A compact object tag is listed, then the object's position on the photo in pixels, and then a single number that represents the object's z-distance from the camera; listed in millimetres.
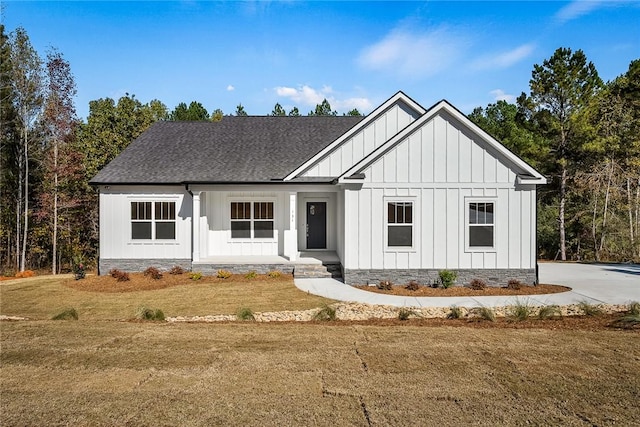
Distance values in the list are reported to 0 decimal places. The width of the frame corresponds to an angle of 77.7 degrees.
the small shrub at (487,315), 8523
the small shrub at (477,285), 12961
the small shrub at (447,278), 12977
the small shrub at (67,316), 8828
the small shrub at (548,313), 8616
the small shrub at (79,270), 14844
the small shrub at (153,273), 14672
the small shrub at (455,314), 9016
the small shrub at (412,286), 12859
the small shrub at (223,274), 14758
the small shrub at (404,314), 8867
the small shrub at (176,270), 15348
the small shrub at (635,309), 8141
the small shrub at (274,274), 14586
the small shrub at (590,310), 8836
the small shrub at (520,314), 8461
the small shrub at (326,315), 8828
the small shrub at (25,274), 17266
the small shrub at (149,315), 8992
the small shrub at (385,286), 12891
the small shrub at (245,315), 9087
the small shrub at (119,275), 14541
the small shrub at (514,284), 12867
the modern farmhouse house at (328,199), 13336
